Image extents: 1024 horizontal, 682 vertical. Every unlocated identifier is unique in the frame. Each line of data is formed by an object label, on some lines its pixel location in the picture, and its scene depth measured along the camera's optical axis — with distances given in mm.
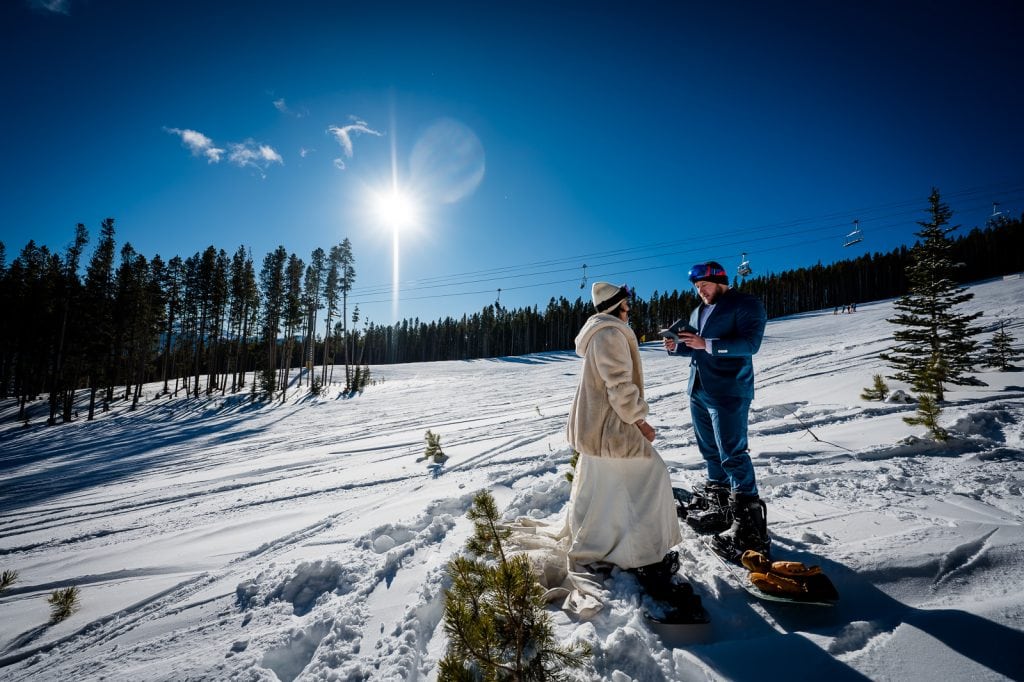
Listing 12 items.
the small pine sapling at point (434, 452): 6466
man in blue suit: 2701
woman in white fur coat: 2318
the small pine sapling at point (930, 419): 4316
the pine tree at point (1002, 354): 7677
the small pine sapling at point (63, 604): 2957
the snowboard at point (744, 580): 1944
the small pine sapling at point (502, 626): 1432
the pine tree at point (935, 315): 6750
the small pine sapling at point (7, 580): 3312
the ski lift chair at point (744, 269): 20412
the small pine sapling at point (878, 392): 6277
